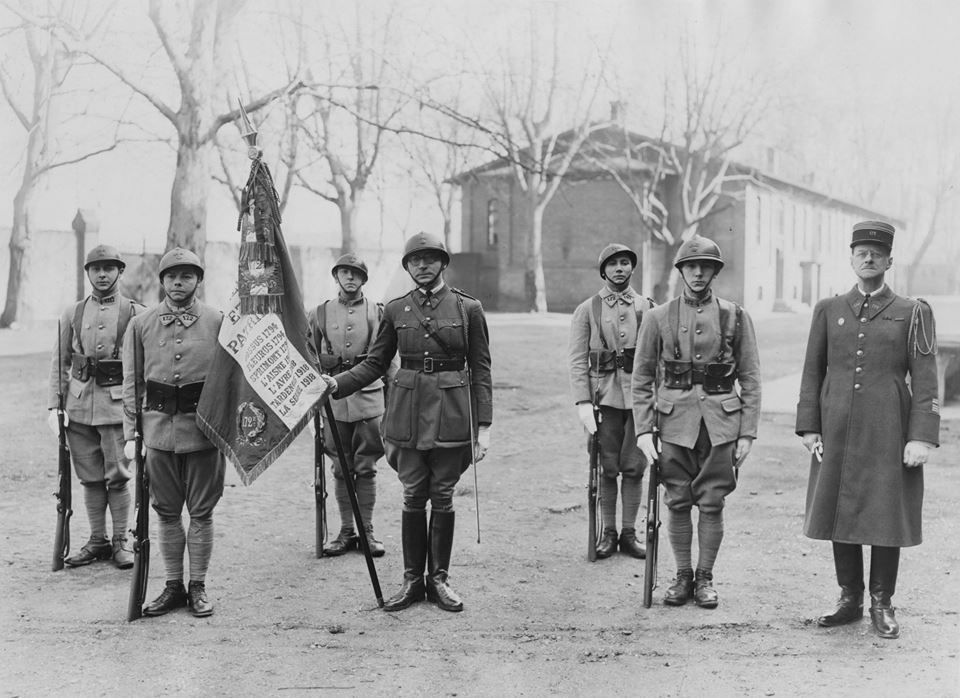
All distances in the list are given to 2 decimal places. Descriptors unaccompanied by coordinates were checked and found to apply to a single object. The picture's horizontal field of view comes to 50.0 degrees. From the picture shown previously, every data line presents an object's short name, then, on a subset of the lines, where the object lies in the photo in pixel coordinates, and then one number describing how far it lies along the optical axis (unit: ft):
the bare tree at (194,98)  47.83
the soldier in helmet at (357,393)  24.73
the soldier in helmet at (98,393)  23.16
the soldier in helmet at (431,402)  20.11
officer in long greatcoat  18.15
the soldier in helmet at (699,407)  19.98
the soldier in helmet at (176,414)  19.66
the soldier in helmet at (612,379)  24.22
